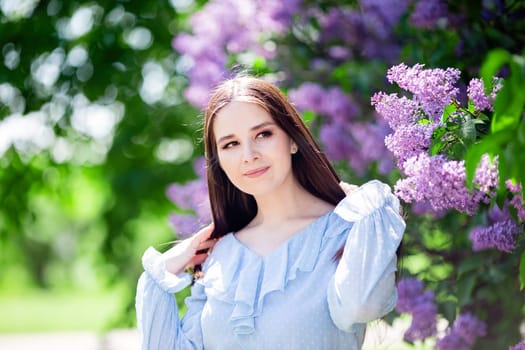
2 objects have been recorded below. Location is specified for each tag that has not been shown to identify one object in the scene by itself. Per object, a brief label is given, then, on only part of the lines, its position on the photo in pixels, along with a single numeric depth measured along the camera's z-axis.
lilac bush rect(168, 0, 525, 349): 2.46
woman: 2.55
